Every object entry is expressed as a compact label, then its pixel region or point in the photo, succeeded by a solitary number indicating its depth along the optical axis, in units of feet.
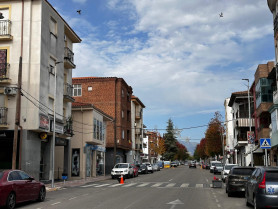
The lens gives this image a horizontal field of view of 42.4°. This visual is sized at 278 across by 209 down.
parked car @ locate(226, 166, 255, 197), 56.56
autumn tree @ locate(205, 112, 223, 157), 246.47
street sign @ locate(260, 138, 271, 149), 74.38
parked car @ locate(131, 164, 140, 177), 136.72
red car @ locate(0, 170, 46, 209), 42.11
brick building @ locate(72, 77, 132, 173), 184.04
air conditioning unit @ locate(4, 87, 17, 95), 86.97
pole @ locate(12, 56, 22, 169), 68.83
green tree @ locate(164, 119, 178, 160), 381.60
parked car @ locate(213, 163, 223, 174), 153.47
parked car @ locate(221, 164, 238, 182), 96.48
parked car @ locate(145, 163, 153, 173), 185.97
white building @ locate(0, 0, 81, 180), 87.71
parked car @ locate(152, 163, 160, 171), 216.19
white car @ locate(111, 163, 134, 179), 124.67
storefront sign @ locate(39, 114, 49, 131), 89.22
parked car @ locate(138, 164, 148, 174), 174.32
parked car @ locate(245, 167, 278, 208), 35.86
